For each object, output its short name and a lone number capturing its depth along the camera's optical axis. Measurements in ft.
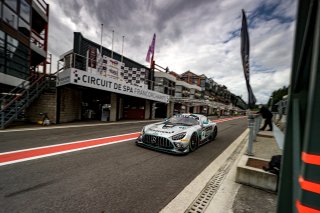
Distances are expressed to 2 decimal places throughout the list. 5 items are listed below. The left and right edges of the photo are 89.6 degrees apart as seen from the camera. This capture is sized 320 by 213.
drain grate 7.65
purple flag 63.62
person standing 28.68
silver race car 15.56
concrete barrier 9.42
